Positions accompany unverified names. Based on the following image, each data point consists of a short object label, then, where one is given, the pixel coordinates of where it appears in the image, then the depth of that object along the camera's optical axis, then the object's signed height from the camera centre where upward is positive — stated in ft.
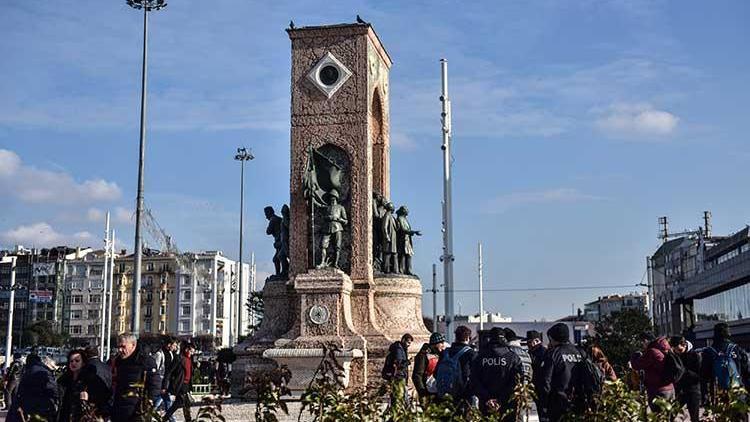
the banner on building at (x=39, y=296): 158.81 +7.24
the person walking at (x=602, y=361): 40.55 -0.91
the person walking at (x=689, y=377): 39.86 -1.52
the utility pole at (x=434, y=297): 122.71 +5.50
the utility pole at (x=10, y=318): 131.34 +3.08
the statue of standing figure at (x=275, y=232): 68.49 +7.68
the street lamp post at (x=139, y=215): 83.42 +10.74
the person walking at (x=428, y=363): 38.34 -0.93
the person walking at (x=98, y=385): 28.17 -1.28
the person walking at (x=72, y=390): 27.84 -1.44
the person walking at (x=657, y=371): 37.14 -1.19
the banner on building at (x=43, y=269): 310.37 +23.52
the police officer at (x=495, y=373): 30.45 -1.03
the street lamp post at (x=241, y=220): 161.46 +19.84
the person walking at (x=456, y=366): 33.88 -0.92
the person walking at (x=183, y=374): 46.34 -1.64
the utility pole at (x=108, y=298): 177.78 +7.69
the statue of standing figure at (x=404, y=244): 70.13 +6.90
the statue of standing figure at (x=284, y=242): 67.41 +6.80
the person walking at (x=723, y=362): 38.04 -0.89
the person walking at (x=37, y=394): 29.82 -1.64
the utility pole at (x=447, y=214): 77.15 +10.05
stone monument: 65.21 +9.56
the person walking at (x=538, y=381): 28.68 -1.22
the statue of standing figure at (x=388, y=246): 68.85 +6.63
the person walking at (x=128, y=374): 28.48 -1.02
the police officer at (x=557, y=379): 28.48 -1.14
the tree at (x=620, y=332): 142.61 +1.21
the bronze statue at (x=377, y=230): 68.90 +7.74
